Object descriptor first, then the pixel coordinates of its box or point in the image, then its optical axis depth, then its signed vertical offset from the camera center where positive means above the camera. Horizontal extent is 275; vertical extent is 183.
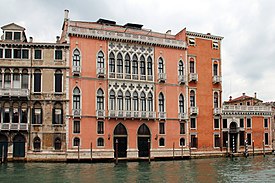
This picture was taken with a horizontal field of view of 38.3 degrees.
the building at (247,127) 36.72 -0.44
